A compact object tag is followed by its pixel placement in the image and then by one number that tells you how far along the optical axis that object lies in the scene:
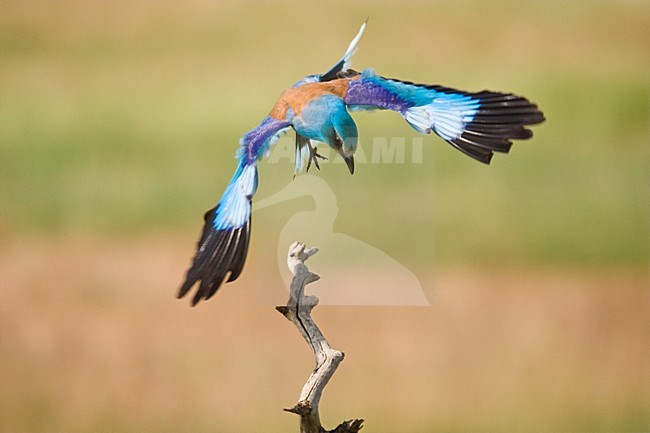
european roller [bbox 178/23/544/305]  13.28
